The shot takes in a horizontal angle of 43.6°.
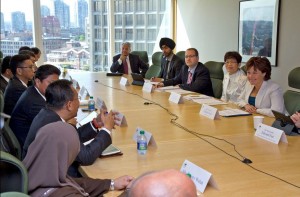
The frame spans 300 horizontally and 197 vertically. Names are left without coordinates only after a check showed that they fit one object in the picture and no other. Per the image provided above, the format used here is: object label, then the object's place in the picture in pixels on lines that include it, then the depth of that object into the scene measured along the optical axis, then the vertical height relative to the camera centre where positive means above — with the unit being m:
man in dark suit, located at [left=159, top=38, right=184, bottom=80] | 5.60 -0.32
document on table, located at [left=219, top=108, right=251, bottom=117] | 3.17 -0.62
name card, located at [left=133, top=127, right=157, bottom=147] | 2.29 -0.60
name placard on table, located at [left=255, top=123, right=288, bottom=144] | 2.33 -0.60
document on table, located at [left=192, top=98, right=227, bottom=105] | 3.72 -0.62
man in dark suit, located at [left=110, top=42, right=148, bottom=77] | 6.49 -0.40
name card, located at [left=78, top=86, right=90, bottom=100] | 4.15 -0.60
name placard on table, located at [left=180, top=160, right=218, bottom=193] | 1.60 -0.59
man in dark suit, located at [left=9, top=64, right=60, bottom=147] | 2.71 -0.46
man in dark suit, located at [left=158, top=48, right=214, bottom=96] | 4.59 -0.46
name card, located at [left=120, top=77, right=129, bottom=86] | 5.13 -0.58
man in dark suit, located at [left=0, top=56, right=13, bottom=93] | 4.09 -0.35
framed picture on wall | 5.17 +0.16
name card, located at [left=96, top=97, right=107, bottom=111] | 3.21 -0.57
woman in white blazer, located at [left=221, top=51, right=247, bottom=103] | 4.20 -0.43
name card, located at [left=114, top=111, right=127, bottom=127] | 2.82 -0.61
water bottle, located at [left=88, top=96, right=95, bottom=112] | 3.43 -0.60
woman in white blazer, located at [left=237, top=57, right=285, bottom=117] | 3.30 -0.46
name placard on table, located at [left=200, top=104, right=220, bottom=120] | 3.06 -0.60
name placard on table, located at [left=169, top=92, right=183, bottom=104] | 3.75 -0.59
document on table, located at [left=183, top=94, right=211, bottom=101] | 3.97 -0.61
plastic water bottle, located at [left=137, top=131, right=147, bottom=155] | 2.13 -0.60
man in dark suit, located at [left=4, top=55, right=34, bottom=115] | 3.32 -0.31
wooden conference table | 1.70 -0.64
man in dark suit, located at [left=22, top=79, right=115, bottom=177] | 1.91 -0.39
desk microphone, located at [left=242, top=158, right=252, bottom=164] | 1.97 -0.63
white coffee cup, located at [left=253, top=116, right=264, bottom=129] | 2.66 -0.57
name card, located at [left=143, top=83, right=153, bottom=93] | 4.51 -0.58
